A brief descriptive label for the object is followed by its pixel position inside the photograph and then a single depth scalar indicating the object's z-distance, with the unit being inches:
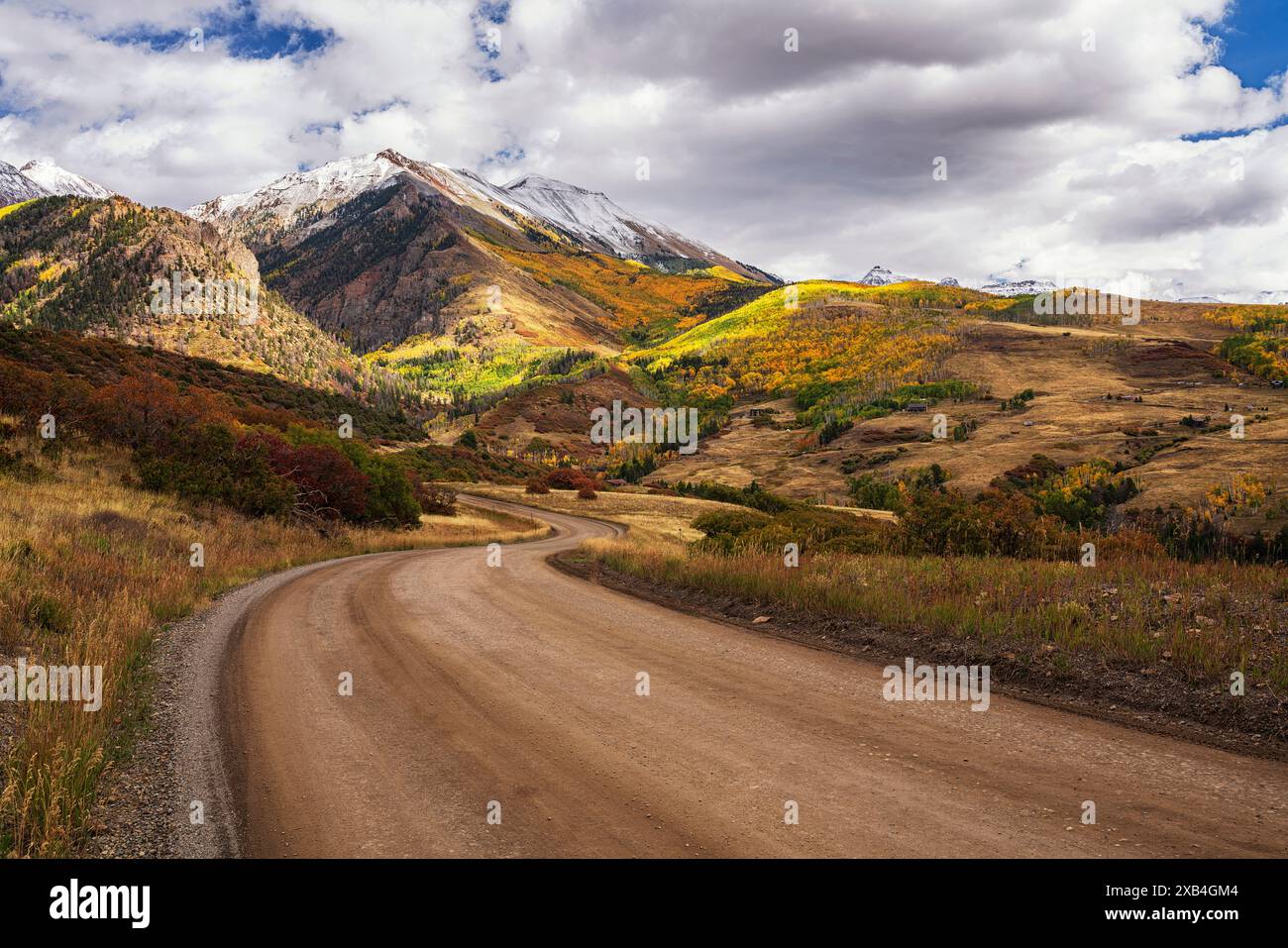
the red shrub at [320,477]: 1206.3
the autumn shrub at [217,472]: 976.3
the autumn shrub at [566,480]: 3380.9
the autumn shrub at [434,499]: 2007.9
